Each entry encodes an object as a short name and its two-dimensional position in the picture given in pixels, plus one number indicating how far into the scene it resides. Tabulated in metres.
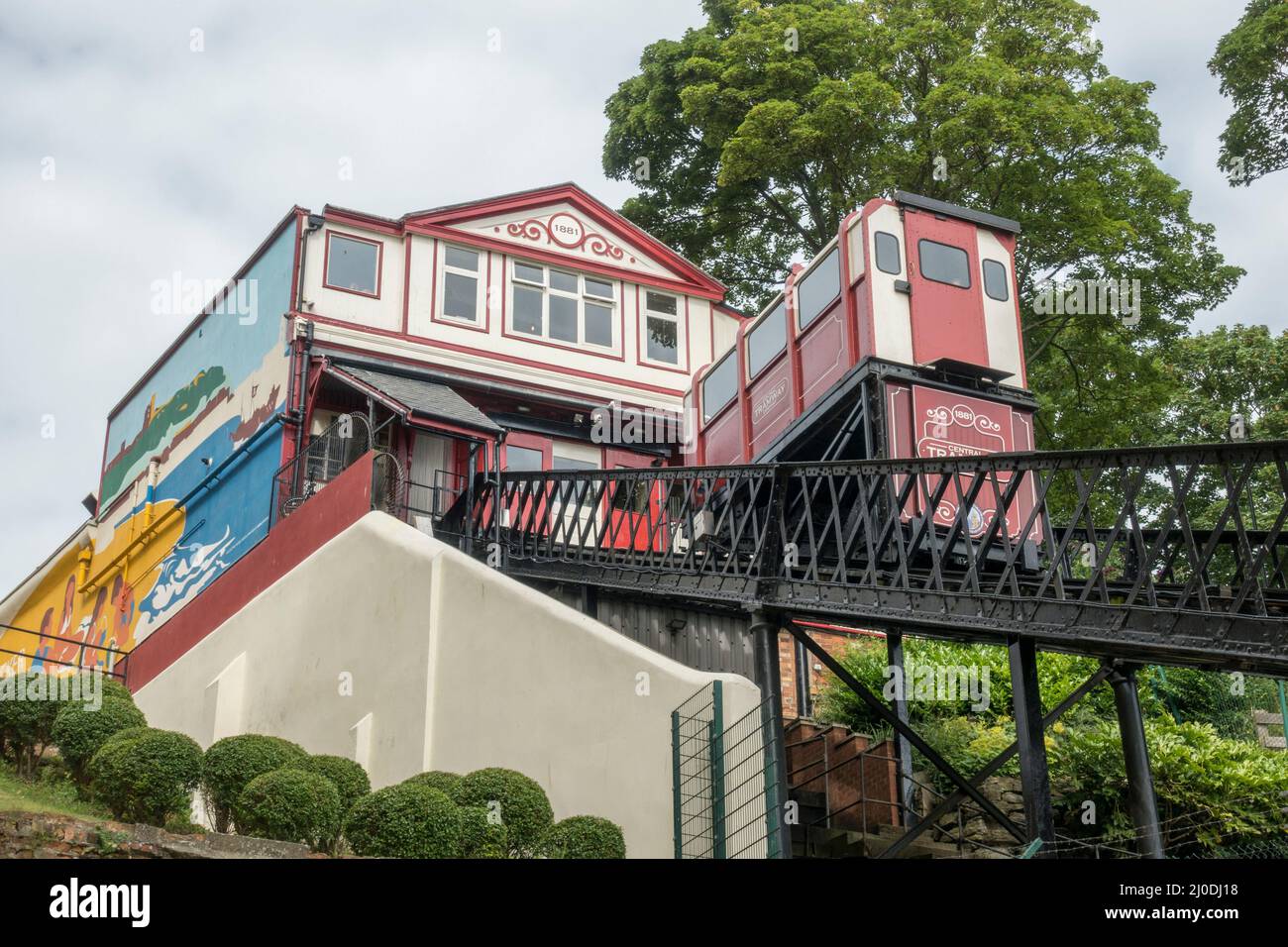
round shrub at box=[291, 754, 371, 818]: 12.46
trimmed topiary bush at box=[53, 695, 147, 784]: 13.31
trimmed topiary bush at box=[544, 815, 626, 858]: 11.10
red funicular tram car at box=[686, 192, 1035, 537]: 15.14
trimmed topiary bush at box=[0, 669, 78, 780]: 14.22
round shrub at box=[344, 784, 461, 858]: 10.76
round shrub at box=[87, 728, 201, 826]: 11.84
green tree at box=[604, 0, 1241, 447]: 25.47
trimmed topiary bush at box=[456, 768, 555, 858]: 11.30
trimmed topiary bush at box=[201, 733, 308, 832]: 11.98
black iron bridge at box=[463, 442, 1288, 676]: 9.87
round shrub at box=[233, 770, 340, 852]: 11.30
